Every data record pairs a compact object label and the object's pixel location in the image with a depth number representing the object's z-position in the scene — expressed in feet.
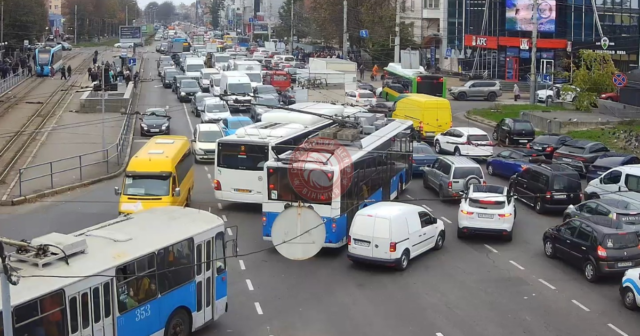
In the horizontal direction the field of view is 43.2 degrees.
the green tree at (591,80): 158.92
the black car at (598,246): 60.18
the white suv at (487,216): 71.56
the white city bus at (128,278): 37.06
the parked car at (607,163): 95.79
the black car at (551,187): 82.90
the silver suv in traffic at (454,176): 87.81
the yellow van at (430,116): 131.95
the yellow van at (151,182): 74.04
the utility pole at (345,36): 255.50
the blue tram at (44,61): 236.84
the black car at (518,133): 126.82
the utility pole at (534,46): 164.55
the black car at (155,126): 135.95
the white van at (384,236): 62.08
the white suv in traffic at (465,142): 116.06
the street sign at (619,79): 156.76
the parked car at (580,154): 103.45
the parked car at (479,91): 203.82
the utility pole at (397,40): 229.66
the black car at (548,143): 114.01
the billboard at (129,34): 328.33
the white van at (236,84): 162.02
